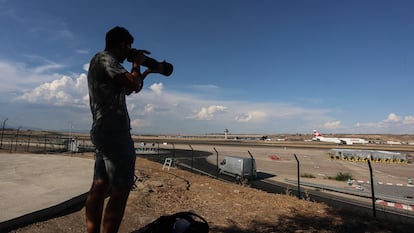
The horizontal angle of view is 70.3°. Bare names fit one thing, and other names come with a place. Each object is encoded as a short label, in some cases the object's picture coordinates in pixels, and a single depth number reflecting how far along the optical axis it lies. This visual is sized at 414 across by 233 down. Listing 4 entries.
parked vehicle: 21.47
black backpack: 2.66
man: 2.51
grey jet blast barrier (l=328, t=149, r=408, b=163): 37.88
